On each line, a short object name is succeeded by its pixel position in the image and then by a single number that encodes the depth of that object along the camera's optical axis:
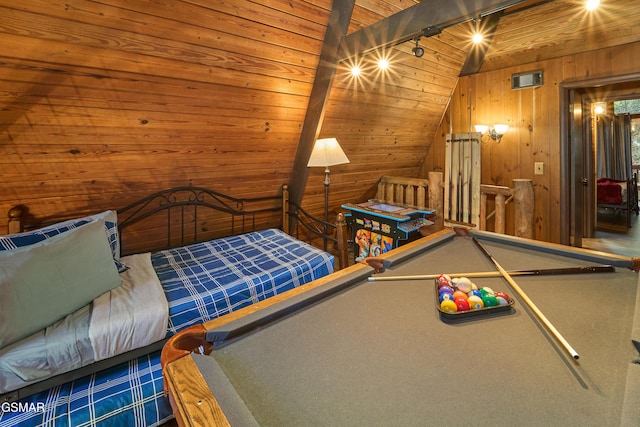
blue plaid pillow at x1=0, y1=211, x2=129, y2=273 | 1.78
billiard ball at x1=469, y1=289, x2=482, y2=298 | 1.13
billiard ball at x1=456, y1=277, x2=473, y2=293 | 1.18
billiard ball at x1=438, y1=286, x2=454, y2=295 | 1.17
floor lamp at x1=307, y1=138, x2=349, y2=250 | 2.80
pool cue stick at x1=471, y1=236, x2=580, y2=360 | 0.86
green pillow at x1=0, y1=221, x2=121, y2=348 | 1.34
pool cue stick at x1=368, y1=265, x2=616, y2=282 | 1.36
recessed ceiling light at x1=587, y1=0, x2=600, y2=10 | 2.58
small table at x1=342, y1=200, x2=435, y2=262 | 2.92
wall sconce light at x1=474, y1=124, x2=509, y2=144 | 3.46
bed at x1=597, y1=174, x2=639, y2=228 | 5.09
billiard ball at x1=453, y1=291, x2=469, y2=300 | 1.11
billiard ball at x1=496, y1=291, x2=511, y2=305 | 1.10
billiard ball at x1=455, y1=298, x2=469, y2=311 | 1.06
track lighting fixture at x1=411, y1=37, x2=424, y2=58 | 2.15
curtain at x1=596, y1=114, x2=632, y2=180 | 6.45
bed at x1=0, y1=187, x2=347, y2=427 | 1.31
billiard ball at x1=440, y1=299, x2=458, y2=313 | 1.06
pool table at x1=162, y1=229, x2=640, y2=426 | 0.69
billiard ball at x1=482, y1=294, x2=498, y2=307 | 1.09
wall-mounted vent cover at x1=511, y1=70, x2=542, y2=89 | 3.21
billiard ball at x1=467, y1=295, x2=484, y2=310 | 1.08
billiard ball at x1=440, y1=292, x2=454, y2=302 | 1.12
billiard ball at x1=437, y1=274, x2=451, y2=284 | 1.26
